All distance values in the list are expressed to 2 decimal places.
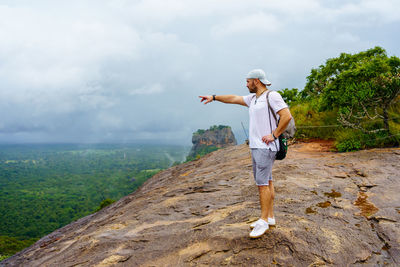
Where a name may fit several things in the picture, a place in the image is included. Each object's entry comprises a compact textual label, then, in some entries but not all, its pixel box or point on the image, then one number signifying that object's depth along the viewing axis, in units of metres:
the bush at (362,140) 9.87
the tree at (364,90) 9.41
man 3.59
